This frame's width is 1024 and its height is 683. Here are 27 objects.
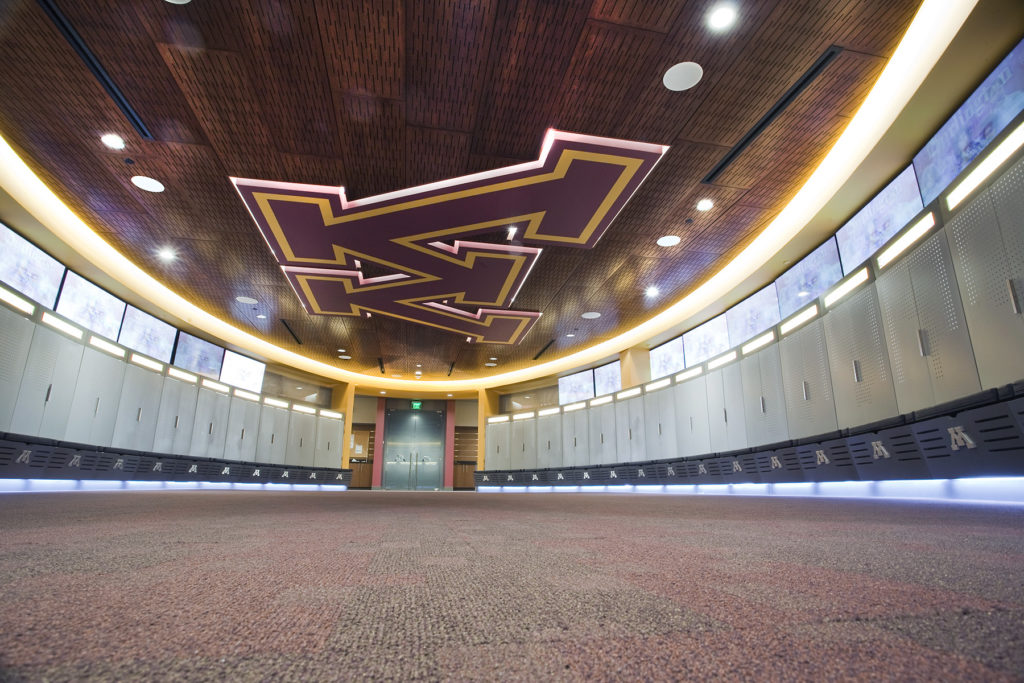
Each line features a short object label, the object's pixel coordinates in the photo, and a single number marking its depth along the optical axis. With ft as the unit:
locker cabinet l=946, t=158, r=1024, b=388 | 10.98
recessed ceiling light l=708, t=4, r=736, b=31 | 11.82
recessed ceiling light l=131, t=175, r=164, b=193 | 18.57
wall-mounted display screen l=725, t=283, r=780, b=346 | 25.62
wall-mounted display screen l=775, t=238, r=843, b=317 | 21.09
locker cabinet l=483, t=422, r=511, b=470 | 49.03
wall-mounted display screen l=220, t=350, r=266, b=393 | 38.11
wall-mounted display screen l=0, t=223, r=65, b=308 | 20.75
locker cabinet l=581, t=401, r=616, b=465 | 37.14
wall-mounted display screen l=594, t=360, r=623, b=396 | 40.24
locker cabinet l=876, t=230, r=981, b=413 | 12.85
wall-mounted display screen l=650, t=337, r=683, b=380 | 34.14
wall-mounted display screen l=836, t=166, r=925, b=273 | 16.69
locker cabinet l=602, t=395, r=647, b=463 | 34.14
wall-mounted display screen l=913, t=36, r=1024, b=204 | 12.47
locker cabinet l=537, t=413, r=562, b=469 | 43.09
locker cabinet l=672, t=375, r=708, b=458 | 28.25
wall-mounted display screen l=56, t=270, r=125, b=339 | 24.66
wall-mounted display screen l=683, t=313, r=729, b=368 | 29.86
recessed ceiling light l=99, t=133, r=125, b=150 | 16.51
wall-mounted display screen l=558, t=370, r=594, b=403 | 43.78
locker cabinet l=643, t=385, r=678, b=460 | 31.27
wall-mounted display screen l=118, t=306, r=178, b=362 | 29.12
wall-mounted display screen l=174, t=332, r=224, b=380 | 33.83
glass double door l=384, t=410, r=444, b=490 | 56.03
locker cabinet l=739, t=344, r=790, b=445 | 22.29
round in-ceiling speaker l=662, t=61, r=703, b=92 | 13.51
